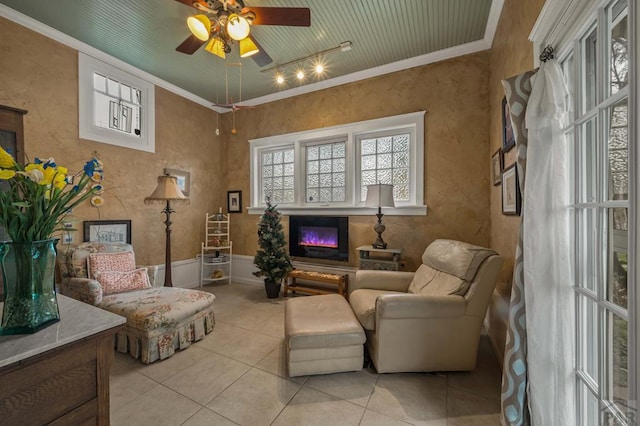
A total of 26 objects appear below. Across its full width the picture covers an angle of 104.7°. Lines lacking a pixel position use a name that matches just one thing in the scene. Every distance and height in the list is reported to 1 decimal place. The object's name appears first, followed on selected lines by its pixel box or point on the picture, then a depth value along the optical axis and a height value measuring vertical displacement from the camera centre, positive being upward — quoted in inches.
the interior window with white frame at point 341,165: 128.6 +28.5
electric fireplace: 141.8 -14.9
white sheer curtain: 44.3 -10.4
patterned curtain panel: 49.4 -23.1
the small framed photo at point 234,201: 178.7 +8.9
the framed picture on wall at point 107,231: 116.0 -8.3
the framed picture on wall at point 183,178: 152.4 +22.7
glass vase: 31.7 -9.8
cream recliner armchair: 73.0 -33.8
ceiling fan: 70.5 +57.8
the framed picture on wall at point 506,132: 78.4 +26.3
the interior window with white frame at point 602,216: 35.1 -0.9
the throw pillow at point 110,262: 98.1 -20.1
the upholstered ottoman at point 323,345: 72.1 -39.0
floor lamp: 126.0 +8.6
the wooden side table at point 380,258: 118.9 -23.5
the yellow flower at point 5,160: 29.5 +6.6
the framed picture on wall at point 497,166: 89.6 +17.8
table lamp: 118.1 +8.0
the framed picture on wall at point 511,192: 71.6 +6.0
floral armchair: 82.8 -32.7
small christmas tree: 143.0 -21.6
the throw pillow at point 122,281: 97.5 -27.5
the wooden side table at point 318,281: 132.8 -39.3
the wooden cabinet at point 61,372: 26.8 -19.0
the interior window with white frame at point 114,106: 116.0 +56.4
